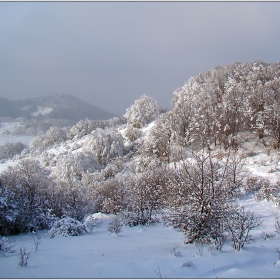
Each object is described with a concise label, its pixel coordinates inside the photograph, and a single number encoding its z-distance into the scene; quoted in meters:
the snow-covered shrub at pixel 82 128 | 59.96
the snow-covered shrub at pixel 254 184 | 19.36
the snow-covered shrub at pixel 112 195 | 18.95
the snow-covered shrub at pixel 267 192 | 16.83
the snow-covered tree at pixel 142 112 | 47.81
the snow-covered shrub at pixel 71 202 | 13.84
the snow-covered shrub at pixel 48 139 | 61.26
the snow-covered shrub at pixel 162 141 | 33.69
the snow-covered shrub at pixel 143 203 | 13.05
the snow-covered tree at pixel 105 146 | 38.31
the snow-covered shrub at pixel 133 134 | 43.52
